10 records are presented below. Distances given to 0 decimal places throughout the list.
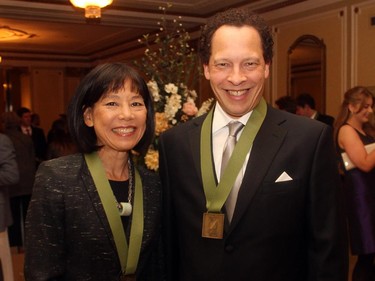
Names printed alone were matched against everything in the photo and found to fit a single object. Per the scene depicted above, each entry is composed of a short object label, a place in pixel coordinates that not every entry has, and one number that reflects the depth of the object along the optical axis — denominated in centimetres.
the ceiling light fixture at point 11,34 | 999
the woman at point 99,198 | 155
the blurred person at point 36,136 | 747
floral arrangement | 293
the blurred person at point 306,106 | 575
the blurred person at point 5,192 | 363
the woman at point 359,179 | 360
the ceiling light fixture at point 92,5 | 546
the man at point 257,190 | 159
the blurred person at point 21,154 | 499
